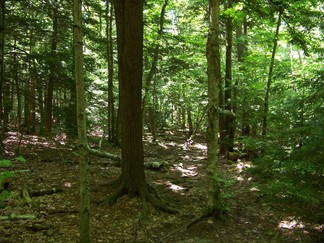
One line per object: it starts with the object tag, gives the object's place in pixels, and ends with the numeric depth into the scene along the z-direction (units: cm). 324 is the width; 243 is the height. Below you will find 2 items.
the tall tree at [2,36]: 920
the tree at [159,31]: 1576
